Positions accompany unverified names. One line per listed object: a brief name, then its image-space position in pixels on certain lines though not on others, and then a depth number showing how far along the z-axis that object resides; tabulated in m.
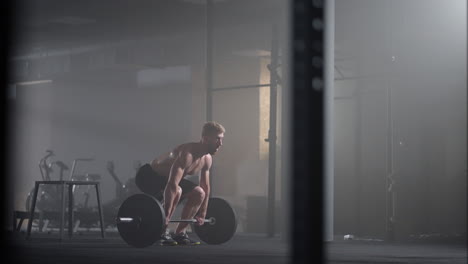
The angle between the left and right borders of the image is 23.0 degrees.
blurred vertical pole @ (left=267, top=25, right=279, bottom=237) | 12.87
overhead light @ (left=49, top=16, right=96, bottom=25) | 17.31
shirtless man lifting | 9.47
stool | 10.24
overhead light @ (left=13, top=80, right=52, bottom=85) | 22.24
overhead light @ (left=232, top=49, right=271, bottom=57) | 15.82
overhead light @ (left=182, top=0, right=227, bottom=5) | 15.35
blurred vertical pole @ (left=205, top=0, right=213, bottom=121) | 13.66
